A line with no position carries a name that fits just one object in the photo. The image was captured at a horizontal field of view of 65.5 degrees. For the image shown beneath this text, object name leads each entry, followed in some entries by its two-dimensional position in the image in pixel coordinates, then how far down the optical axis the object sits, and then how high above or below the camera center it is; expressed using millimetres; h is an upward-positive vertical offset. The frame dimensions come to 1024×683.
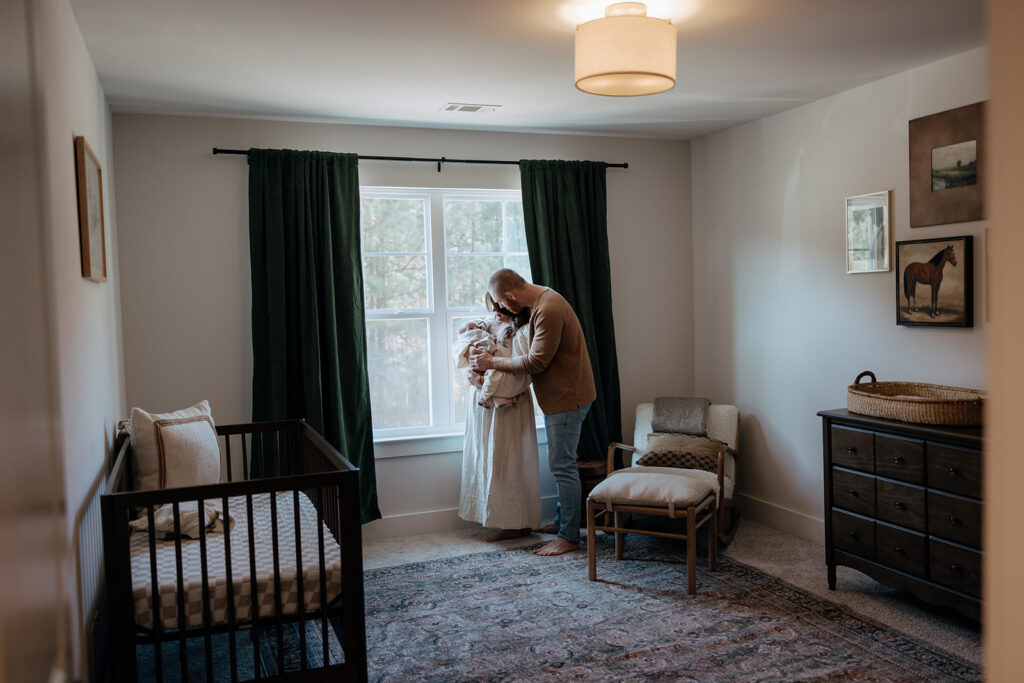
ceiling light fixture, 2660 +881
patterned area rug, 2887 -1316
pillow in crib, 3006 -509
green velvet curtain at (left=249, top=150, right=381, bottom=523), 4207 +97
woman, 4324 -693
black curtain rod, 4546 +893
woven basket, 3059 -430
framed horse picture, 3432 +67
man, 4172 -328
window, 4680 +136
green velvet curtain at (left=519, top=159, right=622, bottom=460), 4809 +332
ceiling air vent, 4172 +1078
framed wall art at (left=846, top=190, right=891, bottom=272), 3852 +327
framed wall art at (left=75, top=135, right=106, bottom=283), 2682 +394
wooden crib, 2307 -793
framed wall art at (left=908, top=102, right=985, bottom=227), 3379 +571
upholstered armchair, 3687 -874
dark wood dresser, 2969 -835
